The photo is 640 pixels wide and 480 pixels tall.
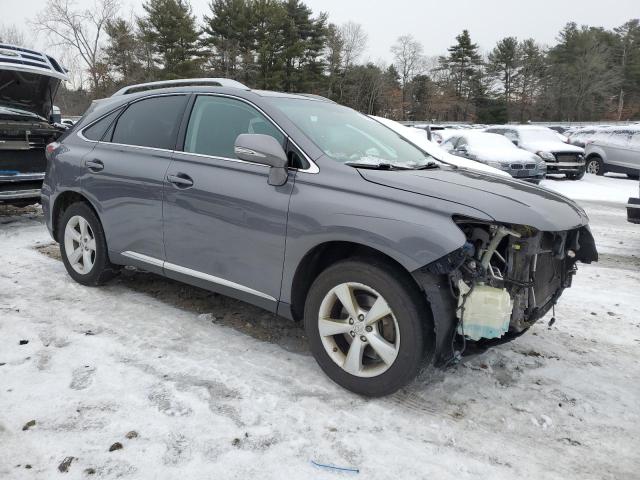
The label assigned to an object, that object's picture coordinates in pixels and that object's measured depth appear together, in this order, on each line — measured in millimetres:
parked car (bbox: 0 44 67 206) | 6641
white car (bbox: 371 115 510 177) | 6807
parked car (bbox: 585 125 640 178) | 16547
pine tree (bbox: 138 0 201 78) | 41031
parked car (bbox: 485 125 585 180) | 15656
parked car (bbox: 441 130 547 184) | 12602
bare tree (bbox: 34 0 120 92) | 39469
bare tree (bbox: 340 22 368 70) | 60062
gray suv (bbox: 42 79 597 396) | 2602
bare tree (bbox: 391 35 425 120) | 73125
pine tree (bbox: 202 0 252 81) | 44250
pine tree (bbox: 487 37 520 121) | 66500
